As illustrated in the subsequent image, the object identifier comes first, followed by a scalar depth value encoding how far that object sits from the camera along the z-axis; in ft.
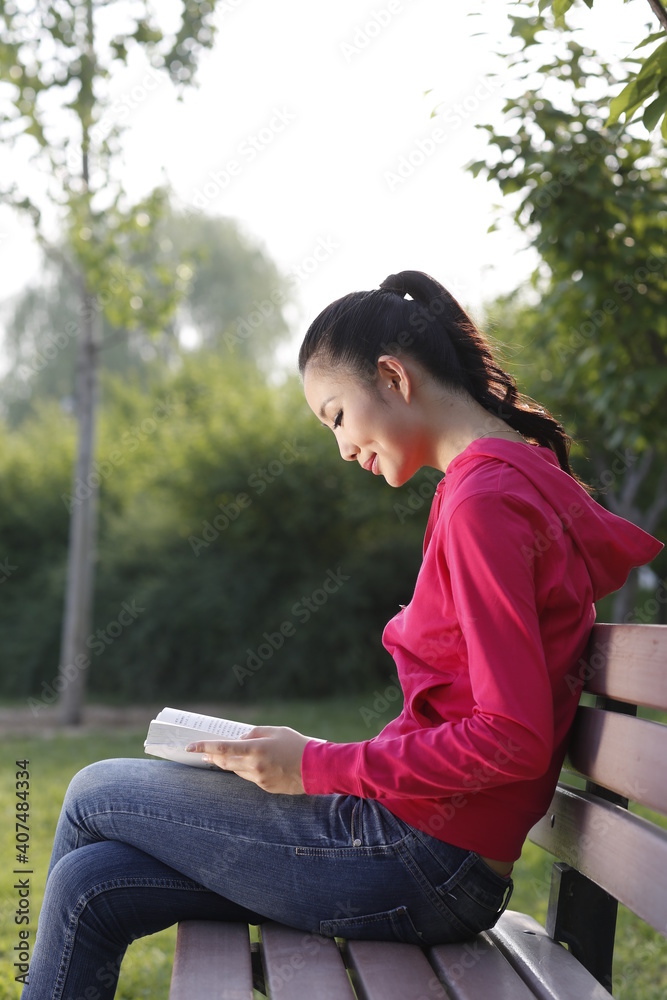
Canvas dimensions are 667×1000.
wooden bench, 4.43
